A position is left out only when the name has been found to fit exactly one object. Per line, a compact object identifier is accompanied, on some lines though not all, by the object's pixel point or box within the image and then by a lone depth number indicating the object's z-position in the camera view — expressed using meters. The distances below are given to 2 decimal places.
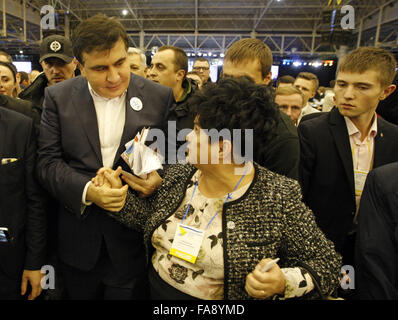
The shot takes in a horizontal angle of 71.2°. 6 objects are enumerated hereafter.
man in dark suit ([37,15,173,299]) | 1.27
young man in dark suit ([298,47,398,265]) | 1.76
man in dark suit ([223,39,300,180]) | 1.39
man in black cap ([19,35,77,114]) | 2.13
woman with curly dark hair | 1.12
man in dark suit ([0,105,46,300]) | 1.30
